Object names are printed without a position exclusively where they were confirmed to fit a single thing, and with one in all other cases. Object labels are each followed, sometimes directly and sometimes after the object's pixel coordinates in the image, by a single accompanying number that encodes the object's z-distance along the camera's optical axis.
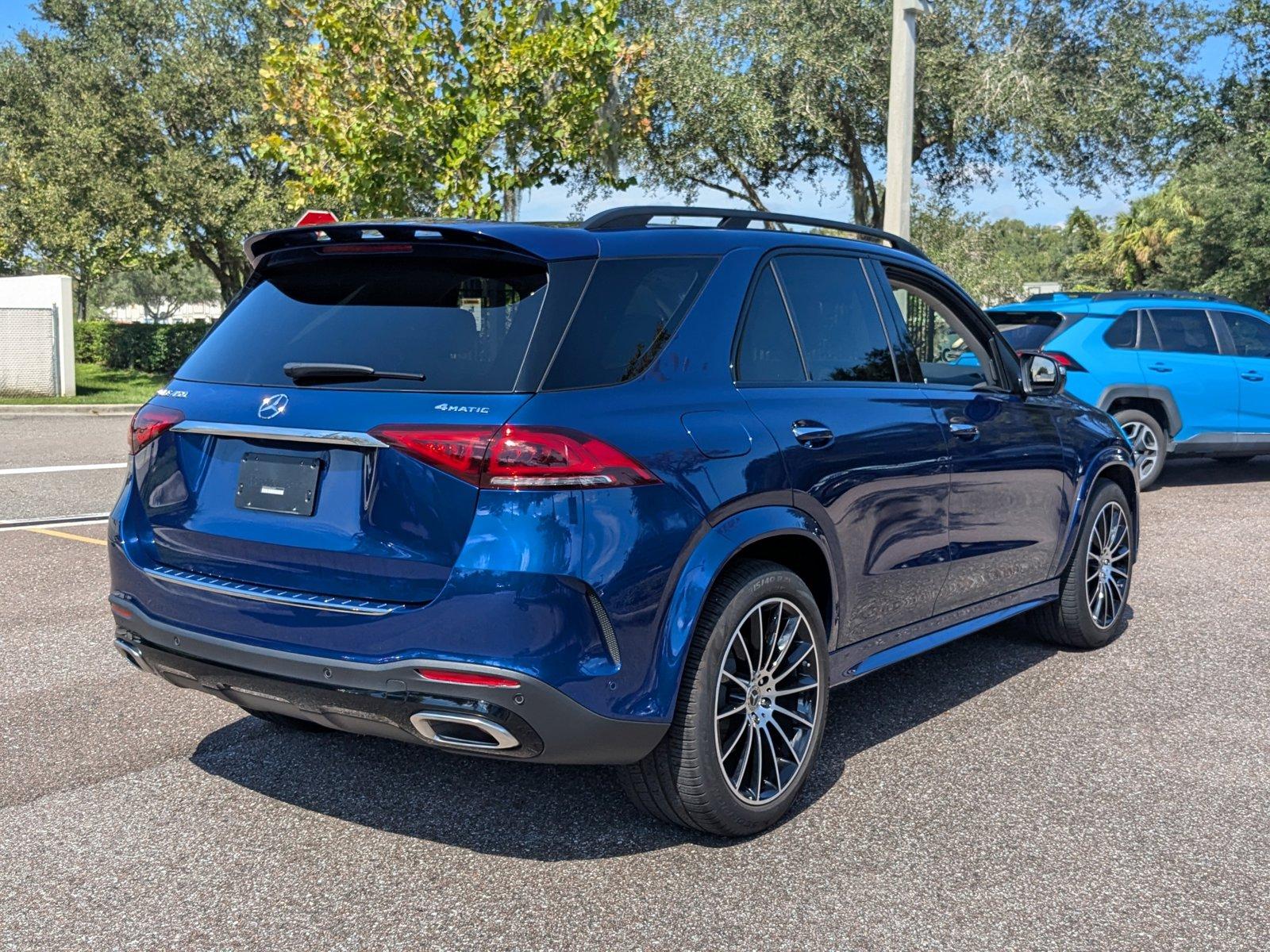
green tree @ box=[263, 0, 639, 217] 17.86
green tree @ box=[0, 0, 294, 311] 29.20
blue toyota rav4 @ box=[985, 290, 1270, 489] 11.56
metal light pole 13.68
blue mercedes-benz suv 3.31
